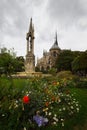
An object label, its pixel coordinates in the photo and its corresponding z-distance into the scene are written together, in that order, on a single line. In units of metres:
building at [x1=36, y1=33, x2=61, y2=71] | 40.69
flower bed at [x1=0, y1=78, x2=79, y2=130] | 1.91
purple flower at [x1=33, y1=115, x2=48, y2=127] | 1.86
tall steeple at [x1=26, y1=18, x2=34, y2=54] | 19.04
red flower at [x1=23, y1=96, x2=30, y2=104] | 1.86
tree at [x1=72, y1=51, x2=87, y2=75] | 18.53
